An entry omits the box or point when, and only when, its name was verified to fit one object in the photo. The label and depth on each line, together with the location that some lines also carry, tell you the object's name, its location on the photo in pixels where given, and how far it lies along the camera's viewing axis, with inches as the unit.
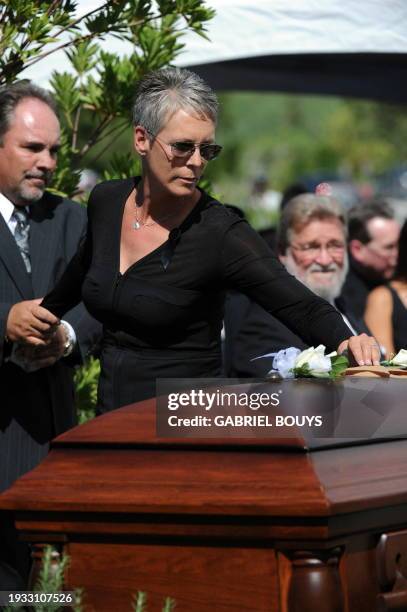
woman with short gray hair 287.9
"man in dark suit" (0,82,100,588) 344.8
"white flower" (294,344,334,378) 266.4
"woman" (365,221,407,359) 504.1
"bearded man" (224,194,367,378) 460.8
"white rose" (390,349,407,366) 291.4
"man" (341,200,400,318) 661.3
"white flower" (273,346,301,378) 270.8
